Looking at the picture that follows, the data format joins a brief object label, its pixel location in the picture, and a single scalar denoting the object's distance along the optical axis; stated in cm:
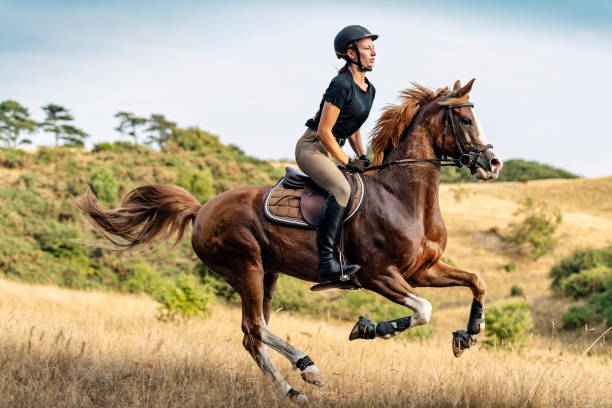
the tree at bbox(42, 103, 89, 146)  6444
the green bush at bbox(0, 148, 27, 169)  3947
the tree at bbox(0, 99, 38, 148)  6081
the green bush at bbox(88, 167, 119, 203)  3218
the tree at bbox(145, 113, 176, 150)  6744
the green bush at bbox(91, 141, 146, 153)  4532
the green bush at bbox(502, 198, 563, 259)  4975
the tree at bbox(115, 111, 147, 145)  6700
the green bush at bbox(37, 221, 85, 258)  2559
